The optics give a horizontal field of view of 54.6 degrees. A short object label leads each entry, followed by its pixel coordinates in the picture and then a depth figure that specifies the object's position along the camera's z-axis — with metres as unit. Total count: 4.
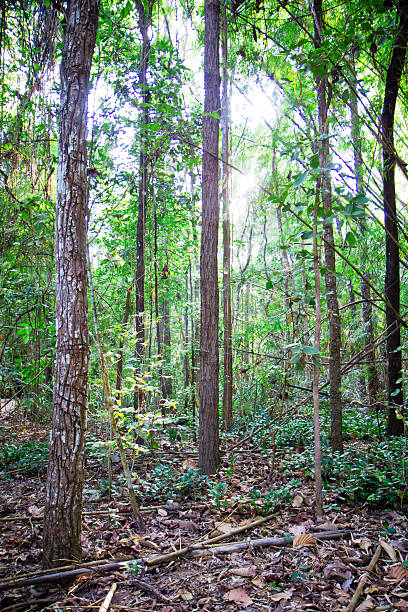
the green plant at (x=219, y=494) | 3.78
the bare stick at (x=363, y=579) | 2.20
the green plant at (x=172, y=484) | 4.09
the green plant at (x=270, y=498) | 3.60
